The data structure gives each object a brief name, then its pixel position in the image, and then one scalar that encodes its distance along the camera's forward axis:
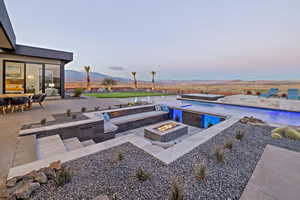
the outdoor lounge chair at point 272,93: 11.53
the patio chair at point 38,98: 6.16
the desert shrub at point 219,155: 2.08
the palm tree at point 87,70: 15.32
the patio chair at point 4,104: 5.02
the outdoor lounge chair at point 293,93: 10.16
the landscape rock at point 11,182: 1.47
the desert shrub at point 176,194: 1.28
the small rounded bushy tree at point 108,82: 19.66
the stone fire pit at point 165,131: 4.05
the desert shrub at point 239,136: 2.92
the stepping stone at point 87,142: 3.58
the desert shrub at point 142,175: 1.65
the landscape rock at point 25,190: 1.33
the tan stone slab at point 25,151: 2.05
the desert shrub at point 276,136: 3.10
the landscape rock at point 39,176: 1.57
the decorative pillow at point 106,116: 5.34
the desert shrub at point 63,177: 1.54
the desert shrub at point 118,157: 2.12
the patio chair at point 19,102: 5.21
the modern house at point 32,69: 7.87
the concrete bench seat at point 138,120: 5.24
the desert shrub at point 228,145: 2.49
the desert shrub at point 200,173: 1.66
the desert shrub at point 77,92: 10.91
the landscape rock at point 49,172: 1.66
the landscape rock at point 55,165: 1.79
